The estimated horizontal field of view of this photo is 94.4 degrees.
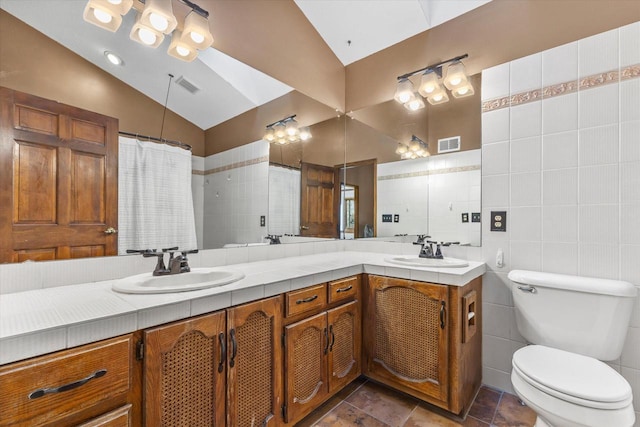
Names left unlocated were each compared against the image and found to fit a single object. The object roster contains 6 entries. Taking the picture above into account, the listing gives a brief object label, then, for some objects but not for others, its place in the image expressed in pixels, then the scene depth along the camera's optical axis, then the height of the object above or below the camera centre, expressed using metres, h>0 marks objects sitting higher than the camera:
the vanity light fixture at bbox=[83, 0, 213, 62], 1.39 +0.98
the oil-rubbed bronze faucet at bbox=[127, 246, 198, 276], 1.40 -0.24
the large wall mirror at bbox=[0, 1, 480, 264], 1.97 +0.25
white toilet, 1.17 -0.70
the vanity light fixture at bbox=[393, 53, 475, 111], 2.10 +0.98
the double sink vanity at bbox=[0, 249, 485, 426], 0.85 -0.52
